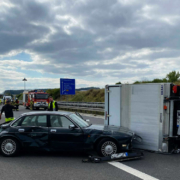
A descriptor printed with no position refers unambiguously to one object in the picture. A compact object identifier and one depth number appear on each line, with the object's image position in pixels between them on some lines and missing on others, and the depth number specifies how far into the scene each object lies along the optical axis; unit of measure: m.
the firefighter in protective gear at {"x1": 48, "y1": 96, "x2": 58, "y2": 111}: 12.31
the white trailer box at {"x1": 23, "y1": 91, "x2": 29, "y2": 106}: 36.61
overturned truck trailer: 7.10
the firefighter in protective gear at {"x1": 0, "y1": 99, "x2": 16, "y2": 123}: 9.55
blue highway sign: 29.00
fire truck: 31.16
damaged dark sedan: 6.68
